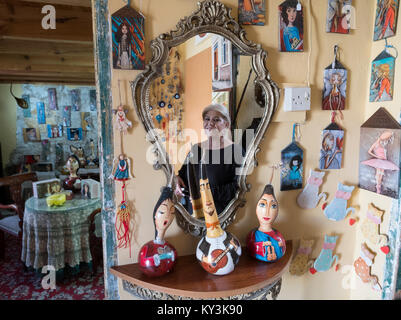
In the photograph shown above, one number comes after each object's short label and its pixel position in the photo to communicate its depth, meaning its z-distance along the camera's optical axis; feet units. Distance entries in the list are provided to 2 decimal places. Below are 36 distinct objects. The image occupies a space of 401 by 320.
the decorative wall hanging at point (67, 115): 13.33
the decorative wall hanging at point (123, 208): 3.44
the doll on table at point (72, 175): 8.12
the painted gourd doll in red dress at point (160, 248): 3.21
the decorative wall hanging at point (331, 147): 4.29
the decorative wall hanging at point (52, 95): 13.39
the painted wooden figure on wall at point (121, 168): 3.43
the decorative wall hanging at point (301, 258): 4.46
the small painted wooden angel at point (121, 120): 3.31
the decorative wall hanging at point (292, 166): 4.12
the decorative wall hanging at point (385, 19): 3.94
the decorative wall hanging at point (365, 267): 4.46
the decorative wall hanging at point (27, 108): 13.51
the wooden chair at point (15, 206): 7.79
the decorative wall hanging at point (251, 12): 3.64
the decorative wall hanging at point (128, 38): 3.22
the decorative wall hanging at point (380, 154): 3.99
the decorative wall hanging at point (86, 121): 12.84
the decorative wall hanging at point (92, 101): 13.38
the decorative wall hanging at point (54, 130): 13.57
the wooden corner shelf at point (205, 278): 3.06
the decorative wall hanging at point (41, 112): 13.47
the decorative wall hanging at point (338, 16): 4.03
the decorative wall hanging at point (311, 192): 4.28
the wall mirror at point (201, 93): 3.35
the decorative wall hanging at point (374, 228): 4.27
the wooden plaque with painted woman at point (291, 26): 3.82
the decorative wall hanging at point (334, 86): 4.14
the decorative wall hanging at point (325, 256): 4.60
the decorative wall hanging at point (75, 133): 13.11
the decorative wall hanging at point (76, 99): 13.34
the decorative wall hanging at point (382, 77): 4.03
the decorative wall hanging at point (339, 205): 4.45
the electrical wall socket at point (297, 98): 3.88
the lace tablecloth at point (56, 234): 6.93
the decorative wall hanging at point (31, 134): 13.57
